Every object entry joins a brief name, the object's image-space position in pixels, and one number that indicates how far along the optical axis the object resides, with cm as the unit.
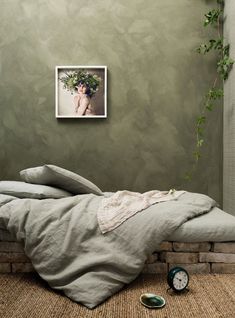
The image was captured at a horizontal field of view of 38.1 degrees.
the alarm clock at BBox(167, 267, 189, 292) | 160
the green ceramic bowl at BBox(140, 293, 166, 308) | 151
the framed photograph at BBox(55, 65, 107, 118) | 349
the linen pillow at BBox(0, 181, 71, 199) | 207
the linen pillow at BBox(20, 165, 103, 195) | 211
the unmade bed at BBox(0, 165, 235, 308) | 166
